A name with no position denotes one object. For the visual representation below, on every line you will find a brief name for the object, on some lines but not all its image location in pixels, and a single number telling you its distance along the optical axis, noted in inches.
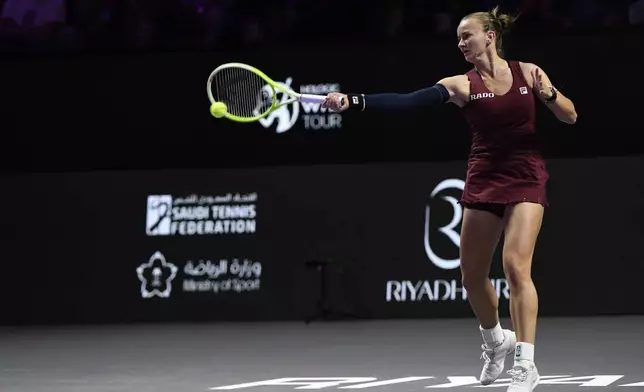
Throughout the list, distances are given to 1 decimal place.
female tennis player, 426.9
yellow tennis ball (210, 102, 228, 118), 455.5
